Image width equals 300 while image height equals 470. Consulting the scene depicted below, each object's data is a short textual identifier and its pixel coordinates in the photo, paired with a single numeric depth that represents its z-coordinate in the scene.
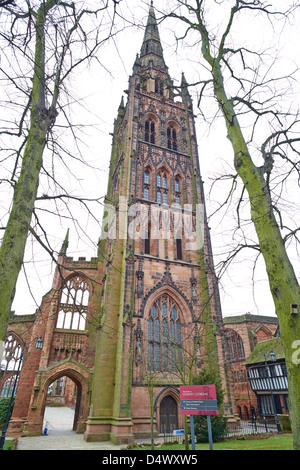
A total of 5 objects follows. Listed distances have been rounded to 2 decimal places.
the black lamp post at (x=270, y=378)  16.70
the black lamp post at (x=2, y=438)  10.39
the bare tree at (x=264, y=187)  3.75
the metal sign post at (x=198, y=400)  7.60
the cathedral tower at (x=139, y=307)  14.90
